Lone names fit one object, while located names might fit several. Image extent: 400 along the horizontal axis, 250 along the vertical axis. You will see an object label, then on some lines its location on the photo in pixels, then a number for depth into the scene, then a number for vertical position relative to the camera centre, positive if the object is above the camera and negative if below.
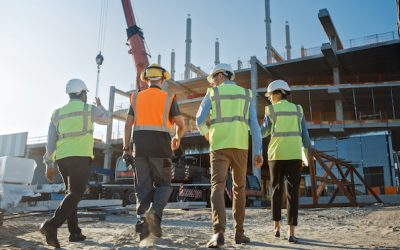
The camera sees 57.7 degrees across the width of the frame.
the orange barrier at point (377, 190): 22.91 +0.48
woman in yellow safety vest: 3.75 +0.56
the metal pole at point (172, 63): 47.59 +17.07
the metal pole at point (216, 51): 46.39 +18.26
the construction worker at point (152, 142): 3.38 +0.49
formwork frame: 8.90 +0.46
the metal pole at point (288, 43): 42.59 +17.74
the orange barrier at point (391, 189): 22.55 +0.52
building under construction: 24.34 +7.72
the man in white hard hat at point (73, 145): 3.46 +0.49
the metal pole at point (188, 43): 40.99 +17.31
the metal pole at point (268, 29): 34.47 +16.03
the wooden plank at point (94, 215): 6.45 -0.37
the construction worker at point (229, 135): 3.22 +0.56
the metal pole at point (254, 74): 27.86 +9.35
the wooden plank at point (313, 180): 8.69 +0.40
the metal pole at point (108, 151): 33.91 +4.00
